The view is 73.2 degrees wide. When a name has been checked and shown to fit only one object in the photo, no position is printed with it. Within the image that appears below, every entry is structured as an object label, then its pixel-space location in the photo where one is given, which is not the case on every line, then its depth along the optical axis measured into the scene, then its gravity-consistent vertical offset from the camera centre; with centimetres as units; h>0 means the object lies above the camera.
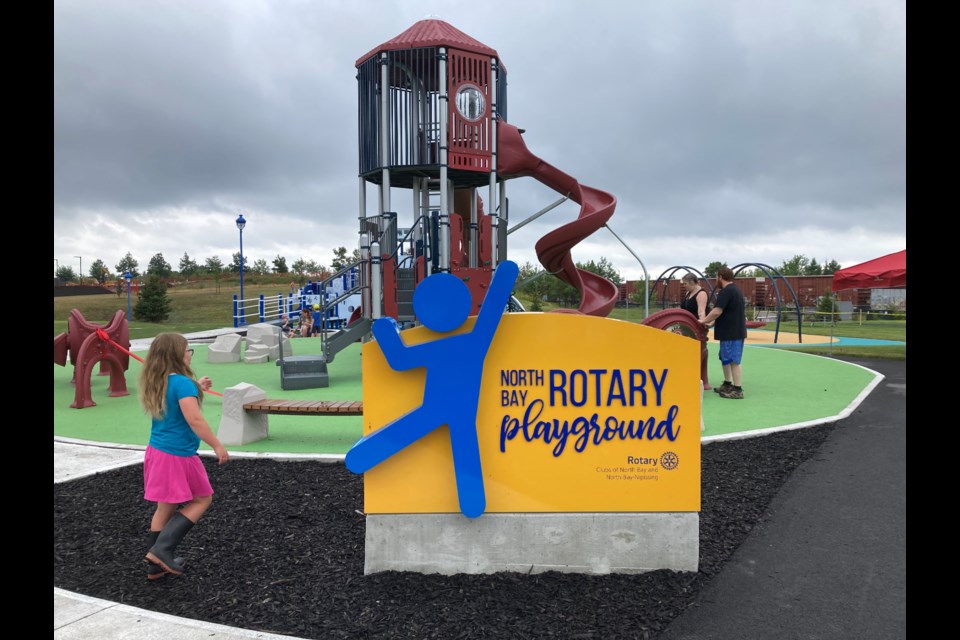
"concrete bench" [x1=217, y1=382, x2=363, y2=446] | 689 -105
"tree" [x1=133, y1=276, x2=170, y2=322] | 3647 +51
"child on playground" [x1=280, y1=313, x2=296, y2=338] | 2442 -65
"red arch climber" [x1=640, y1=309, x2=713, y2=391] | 963 -13
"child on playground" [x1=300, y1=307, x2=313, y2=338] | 2447 -40
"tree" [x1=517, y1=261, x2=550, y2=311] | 4041 +189
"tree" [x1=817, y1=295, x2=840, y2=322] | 3941 +49
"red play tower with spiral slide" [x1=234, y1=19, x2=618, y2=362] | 1199 +292
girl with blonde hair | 380 -76
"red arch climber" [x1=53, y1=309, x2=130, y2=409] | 971 -58
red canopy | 1880 +113
